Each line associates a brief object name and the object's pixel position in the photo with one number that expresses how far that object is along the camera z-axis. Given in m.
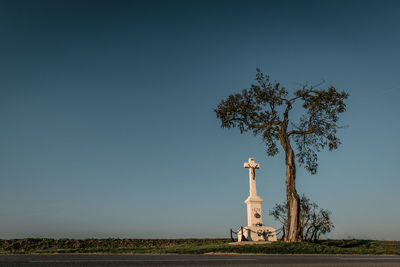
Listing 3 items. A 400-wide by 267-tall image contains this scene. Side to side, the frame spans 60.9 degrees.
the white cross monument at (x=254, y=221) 24.94
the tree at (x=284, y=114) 25.00
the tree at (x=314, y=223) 25.77
